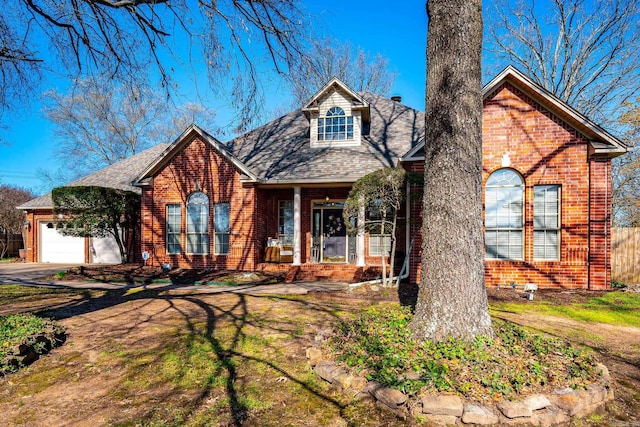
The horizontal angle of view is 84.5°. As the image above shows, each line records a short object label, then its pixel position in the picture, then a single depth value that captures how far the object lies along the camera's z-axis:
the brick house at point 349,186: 9.60
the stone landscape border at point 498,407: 3.04
